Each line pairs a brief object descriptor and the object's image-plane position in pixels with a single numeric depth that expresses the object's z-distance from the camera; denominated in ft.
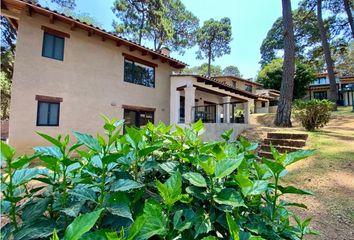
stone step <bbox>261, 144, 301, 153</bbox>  23.15
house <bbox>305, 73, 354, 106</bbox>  94.73
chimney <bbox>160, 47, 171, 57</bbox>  47.42
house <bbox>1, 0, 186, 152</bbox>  27.78
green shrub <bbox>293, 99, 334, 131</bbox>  29.40
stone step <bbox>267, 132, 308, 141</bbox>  25.06
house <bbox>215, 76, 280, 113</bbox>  89.85
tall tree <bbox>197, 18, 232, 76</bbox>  104.42
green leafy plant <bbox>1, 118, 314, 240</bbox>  2.51
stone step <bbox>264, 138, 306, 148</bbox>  23.66
